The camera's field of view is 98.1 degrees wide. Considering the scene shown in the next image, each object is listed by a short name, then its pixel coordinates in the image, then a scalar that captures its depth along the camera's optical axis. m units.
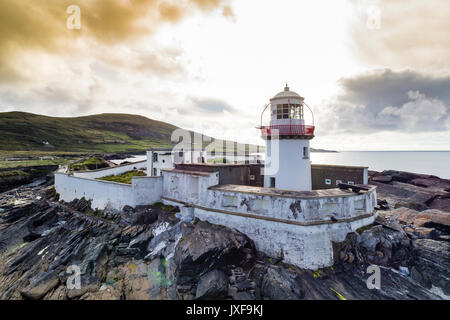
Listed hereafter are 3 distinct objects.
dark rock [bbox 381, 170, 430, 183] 25.35
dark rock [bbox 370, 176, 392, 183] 24.30
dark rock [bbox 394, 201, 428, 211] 17.27
